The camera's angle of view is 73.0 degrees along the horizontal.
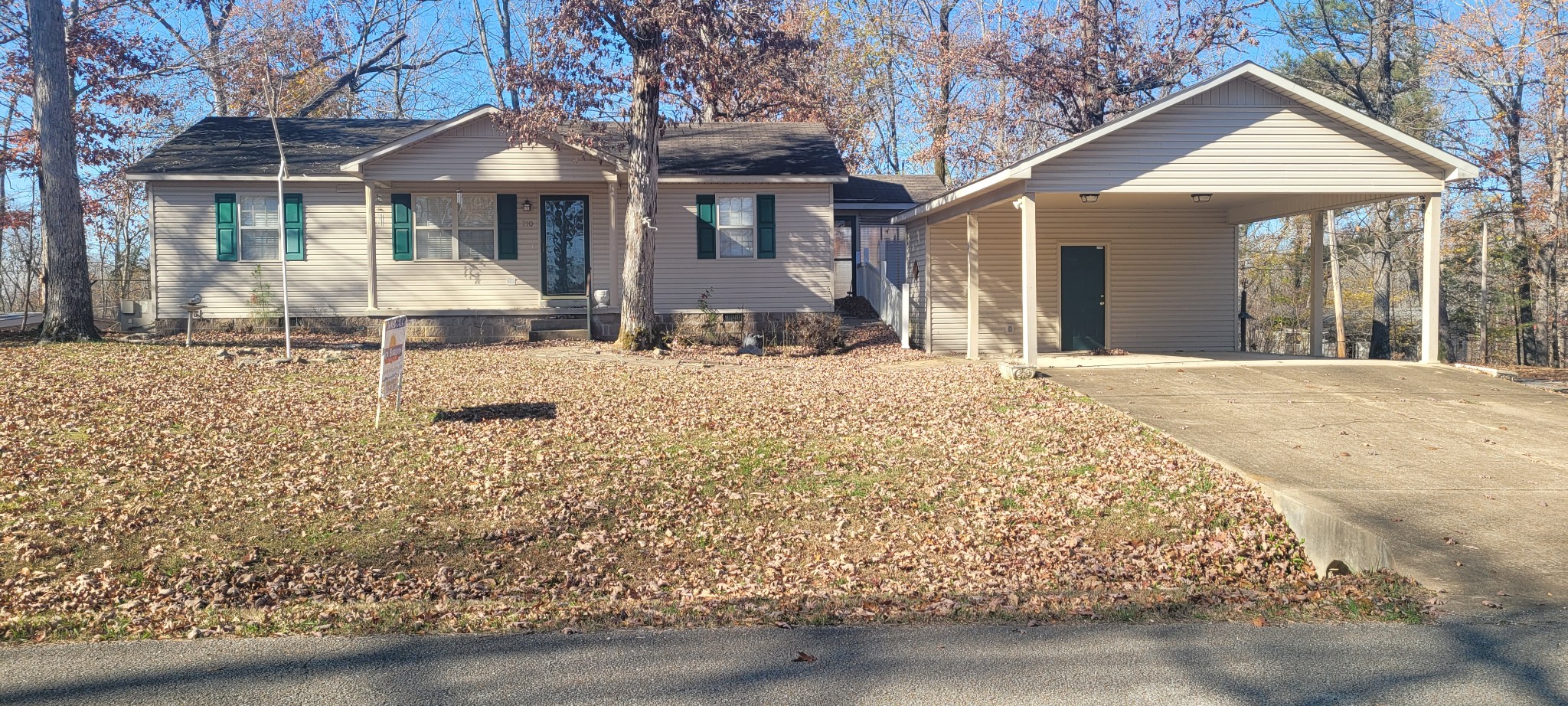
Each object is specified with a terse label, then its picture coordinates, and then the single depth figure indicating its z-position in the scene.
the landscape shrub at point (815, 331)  18.31
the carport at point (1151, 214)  14.25
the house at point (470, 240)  19.16
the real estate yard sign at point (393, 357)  10.08
